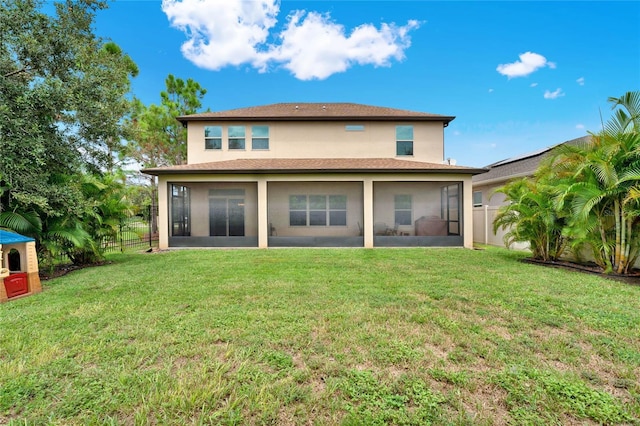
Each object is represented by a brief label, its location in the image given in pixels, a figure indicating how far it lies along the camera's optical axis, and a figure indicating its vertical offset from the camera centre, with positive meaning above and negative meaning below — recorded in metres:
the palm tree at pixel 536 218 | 7.11 -0.25
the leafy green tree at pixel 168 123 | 18.20 +6.15
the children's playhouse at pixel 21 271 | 4.69 -0.99
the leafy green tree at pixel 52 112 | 5.89 +2.52
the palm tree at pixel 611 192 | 5.70 +0.35
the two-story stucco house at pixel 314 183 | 10.89 +1.24
